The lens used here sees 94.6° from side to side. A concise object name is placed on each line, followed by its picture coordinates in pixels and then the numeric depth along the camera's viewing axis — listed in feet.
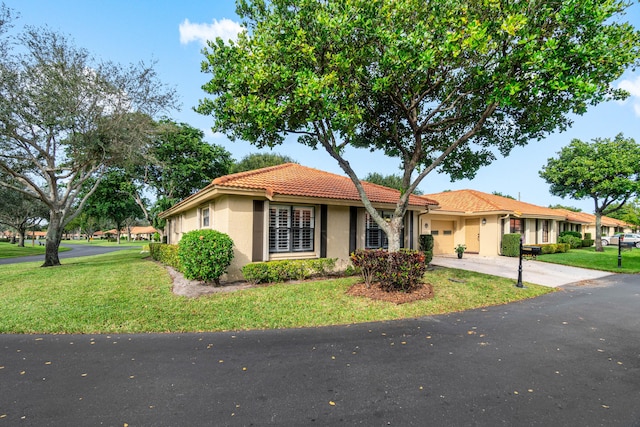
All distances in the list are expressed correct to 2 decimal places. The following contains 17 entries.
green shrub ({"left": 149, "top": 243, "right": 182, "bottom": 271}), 41.20
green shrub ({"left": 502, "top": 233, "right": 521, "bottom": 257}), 60.30
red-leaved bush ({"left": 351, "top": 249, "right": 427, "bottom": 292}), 25.70
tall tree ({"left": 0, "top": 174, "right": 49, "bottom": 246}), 101.90
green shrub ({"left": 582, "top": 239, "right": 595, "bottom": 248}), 93.62
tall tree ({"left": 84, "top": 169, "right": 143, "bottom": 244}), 78.07
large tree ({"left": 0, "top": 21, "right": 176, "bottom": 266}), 40.29
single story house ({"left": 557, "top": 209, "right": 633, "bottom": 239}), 95.55
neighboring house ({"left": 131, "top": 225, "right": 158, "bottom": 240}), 270.46
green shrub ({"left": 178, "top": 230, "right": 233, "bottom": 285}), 27.89
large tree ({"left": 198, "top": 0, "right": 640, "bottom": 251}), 20.74
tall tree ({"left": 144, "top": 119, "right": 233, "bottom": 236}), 78.06
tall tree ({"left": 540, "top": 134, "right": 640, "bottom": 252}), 74.43
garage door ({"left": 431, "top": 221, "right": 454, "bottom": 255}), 64.69
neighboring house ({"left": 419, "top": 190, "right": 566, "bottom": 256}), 62.80
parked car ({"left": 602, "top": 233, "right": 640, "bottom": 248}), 104.66
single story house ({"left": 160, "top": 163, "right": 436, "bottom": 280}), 31.86
